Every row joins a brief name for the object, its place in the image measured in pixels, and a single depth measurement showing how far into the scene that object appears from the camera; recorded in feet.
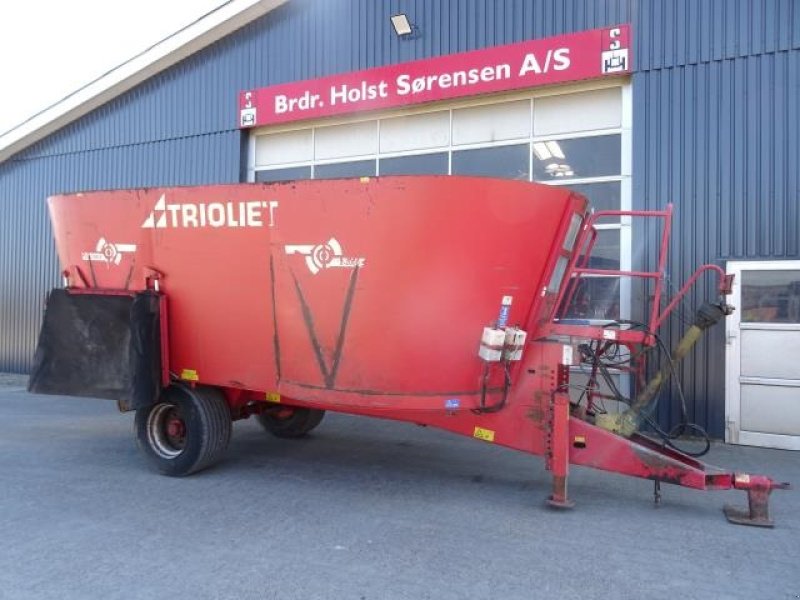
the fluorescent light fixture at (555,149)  29.09
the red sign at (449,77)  27.32
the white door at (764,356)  23.62
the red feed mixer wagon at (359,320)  15.43
